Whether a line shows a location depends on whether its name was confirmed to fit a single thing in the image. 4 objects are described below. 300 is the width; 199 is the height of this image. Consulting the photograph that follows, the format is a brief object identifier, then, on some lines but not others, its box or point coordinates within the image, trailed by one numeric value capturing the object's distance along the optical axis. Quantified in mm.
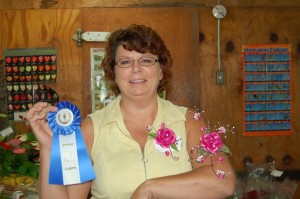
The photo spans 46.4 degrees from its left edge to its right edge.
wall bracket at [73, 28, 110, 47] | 2238
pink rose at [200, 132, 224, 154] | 1259
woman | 1196
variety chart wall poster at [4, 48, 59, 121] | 2275
